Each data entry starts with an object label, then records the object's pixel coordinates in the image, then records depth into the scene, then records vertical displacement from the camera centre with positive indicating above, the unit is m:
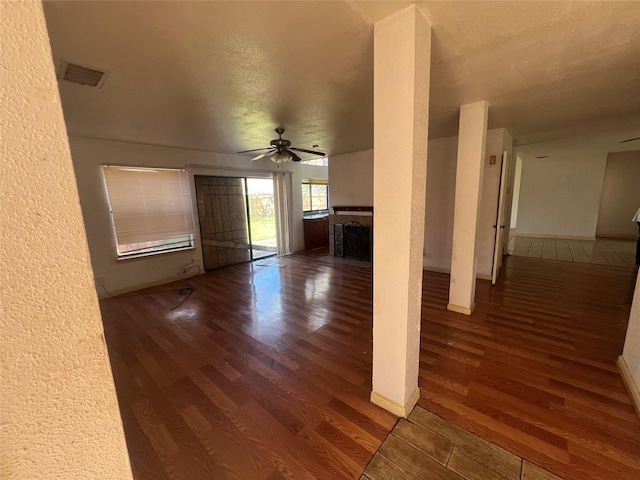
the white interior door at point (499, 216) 3.26 -0.32
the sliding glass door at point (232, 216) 4.90 -0.34
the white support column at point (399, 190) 1.30 +0.03
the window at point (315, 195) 7.36 +0.08
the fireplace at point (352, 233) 5.26 -0.78
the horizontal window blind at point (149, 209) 3.84 -0.10
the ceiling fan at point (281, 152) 3.16 +0.60
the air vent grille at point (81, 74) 1.69 +0.92
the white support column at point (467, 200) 2.60 -0.08
